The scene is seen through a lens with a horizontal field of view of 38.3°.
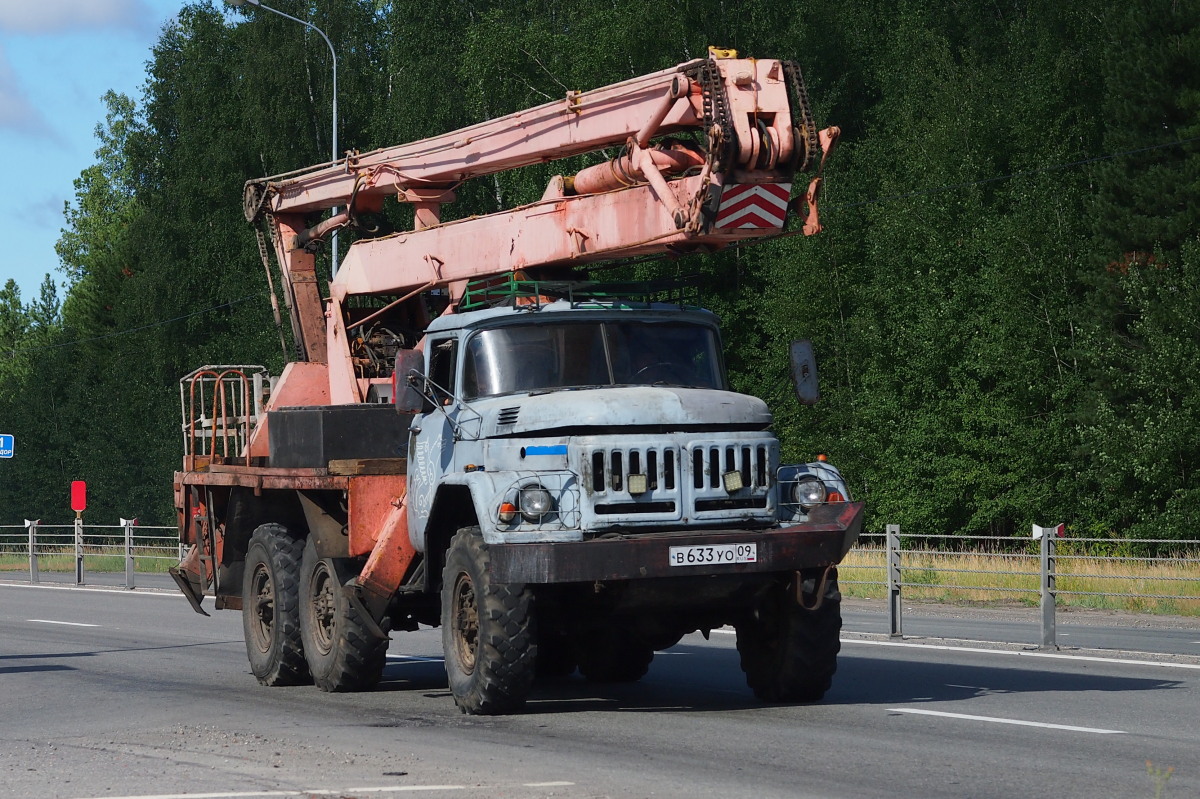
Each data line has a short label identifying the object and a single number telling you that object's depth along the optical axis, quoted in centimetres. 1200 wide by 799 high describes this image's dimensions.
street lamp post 3335
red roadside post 3966
